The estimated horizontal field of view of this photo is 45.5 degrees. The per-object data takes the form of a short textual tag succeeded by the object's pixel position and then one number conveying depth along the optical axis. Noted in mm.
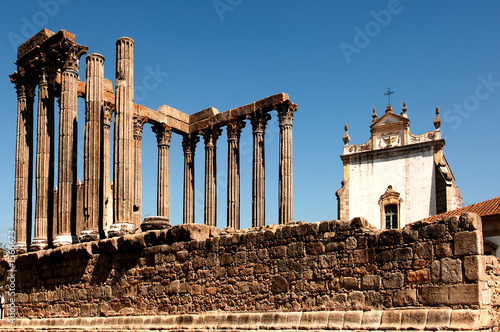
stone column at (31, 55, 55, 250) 18109
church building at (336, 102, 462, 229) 32281
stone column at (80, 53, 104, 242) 17047
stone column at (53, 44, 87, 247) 17344
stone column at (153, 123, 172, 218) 26125
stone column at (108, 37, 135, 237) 17109
